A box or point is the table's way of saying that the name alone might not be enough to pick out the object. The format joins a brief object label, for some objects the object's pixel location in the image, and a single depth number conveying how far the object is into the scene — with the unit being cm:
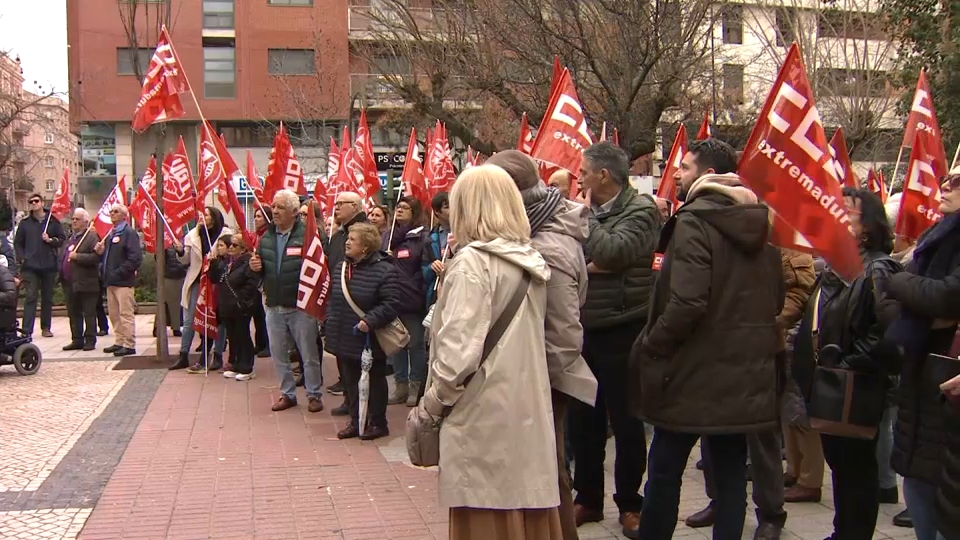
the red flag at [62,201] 1583
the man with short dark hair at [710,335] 395
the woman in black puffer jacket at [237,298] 1009
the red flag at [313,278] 827
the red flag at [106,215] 1427
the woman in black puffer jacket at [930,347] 350
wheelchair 1044
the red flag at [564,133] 755
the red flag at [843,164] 778
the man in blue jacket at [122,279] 1277
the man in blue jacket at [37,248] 1402
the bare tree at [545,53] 1144
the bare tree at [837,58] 2517
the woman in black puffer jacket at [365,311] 730
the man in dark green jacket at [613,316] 501
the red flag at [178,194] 1169
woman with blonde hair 362
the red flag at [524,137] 1026
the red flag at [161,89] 1082
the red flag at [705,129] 958
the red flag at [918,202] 590
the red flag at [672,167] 910
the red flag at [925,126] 672
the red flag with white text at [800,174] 420
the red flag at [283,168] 1220
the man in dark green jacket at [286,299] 852
